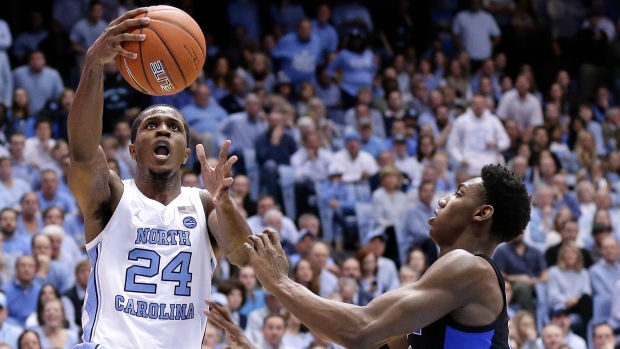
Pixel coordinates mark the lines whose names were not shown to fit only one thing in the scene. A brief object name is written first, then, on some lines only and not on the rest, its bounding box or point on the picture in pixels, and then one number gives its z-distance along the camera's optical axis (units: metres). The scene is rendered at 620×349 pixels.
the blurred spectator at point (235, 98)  13.80
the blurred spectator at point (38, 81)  12.76
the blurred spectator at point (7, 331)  8.86
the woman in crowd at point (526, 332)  10.03
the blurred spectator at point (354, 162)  12.75
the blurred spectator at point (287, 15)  16.17
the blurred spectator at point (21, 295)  9.45
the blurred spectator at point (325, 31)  15.73
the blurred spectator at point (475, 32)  17.00
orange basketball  4.97
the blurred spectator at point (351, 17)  16.35
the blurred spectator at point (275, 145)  12.66
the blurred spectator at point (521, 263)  11.44
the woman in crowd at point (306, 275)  10.09
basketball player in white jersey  4.83
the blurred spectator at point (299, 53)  15.19
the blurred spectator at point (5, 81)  12.66
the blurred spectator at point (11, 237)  10.04
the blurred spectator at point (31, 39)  14.09
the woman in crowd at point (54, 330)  8.89
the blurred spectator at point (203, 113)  13.02
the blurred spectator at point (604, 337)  10.19
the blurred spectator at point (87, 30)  13.45
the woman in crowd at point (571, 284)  11.16
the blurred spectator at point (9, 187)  10.71
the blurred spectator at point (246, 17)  16.02
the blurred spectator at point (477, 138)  13.92
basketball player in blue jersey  4.05
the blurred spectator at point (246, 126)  12.95
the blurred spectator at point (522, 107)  15.37
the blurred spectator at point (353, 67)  15.30
